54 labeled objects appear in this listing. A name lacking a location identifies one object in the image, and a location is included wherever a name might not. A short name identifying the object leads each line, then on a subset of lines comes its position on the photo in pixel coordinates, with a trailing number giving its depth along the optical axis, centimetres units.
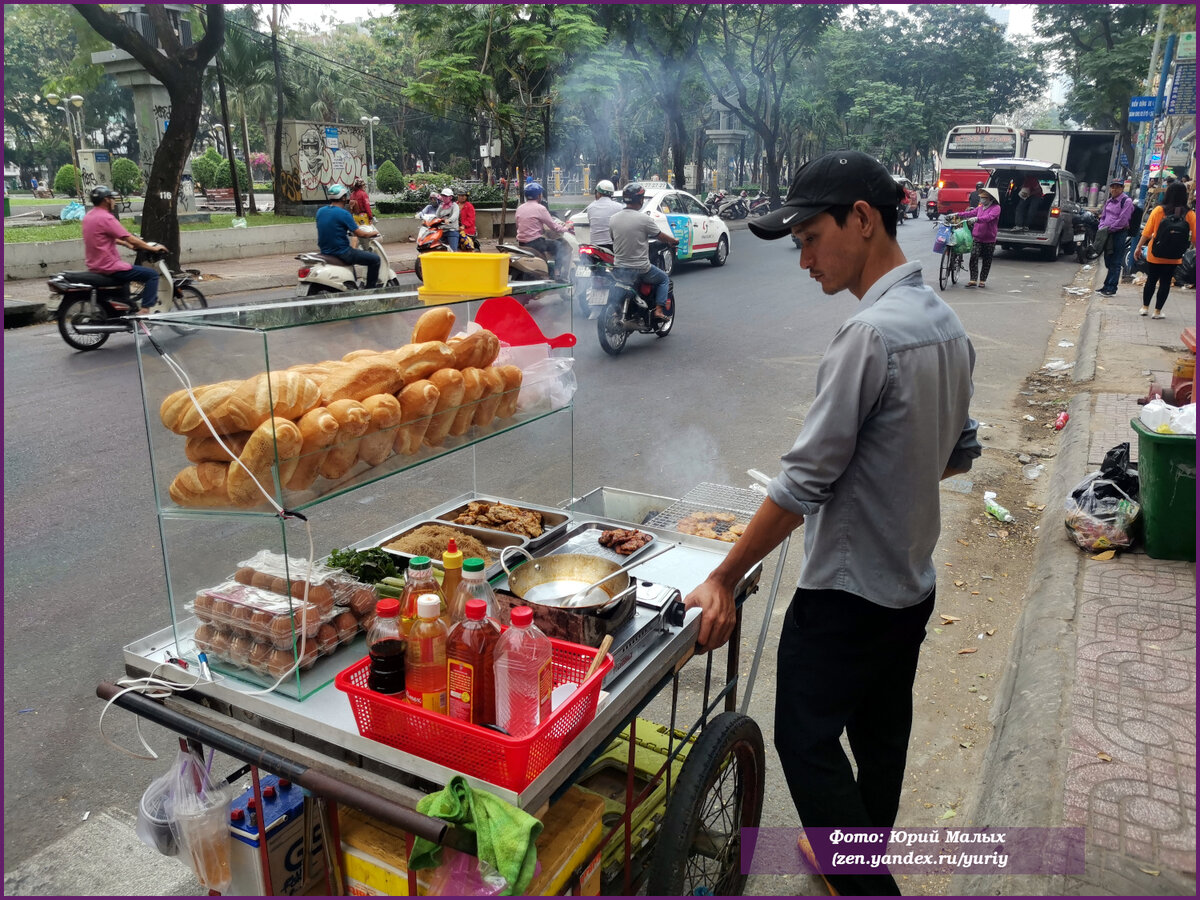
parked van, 1867
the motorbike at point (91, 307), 904
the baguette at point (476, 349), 247
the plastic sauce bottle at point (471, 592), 168
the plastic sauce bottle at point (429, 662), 166
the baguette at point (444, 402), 234
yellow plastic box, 269
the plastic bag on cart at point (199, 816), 187
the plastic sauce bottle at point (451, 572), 181
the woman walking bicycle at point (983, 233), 1409
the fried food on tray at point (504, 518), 276
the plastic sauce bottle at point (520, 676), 160
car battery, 194
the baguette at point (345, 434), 197
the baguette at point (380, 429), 208
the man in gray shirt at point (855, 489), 180
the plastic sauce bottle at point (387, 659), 168
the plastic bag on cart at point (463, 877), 156
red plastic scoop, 282
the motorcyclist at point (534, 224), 1285
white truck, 2483
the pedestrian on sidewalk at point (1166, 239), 1057
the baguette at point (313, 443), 188
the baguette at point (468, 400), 244
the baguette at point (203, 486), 187
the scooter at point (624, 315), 939
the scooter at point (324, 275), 995
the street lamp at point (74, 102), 2100
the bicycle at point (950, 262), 1448
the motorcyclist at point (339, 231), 1055
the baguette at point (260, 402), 183
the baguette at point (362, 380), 206
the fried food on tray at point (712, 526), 280
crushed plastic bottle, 541
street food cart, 172
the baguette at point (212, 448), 186
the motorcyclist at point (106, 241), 900
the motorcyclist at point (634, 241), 964
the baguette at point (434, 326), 245
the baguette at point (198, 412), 185
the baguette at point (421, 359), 226
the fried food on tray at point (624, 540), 261
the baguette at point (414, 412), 221
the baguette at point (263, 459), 180
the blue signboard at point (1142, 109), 2140
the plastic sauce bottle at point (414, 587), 173
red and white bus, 2459
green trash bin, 416
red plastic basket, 157
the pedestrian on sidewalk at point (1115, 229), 1350
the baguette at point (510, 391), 266
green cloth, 147
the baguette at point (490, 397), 254
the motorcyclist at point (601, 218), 1089
